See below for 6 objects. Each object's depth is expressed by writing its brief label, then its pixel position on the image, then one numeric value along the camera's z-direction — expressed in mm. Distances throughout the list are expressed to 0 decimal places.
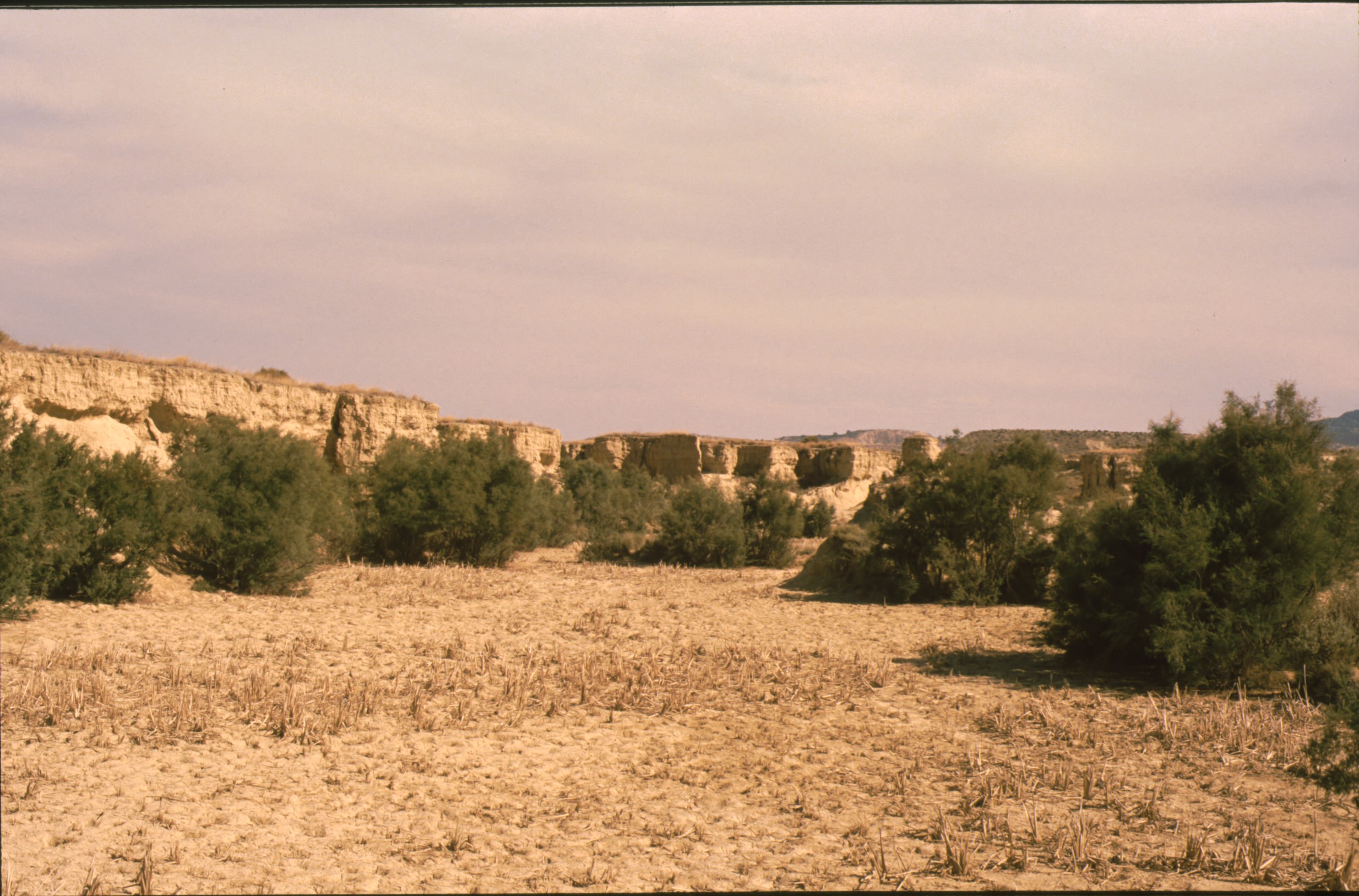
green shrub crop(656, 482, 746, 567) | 22172
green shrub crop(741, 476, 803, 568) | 23344
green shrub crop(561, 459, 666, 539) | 29641
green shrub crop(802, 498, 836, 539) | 33375
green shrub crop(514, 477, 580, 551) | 22859
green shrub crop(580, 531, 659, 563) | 23375
